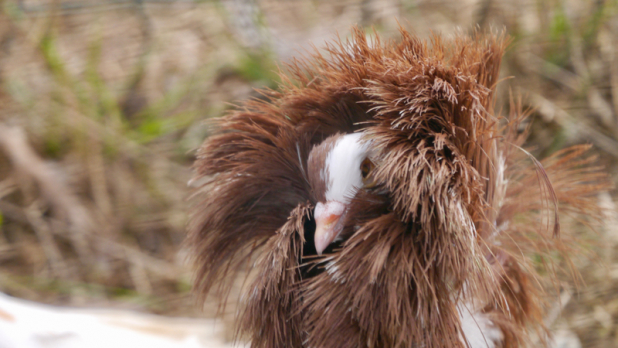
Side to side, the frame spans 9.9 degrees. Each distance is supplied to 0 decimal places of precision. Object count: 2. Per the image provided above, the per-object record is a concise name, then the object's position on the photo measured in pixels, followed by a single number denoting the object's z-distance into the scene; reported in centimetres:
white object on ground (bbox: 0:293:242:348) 177
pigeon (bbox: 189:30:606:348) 158
